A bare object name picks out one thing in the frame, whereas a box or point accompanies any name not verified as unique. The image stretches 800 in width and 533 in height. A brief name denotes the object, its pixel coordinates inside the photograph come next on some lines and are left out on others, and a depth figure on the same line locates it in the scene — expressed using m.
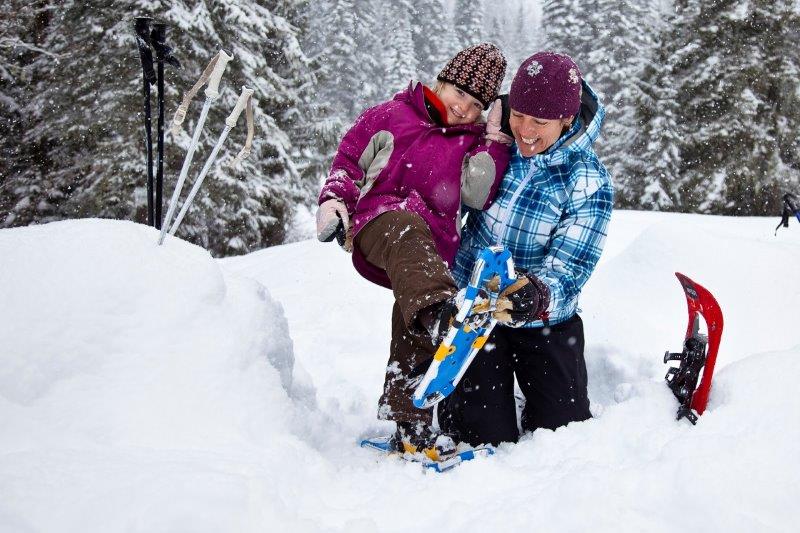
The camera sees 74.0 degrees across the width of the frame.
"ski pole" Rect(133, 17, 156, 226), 3.22
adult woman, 2.53
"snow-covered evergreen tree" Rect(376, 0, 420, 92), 28.44
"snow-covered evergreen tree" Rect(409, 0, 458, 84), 33.00
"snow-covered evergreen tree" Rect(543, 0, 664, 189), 19.00
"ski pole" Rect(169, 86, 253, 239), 2.66
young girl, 2.34
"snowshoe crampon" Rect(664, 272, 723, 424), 2.02
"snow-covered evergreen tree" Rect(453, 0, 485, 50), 33.03
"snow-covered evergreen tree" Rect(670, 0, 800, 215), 14.86
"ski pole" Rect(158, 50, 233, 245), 2.64
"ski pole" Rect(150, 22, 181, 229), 3.22
